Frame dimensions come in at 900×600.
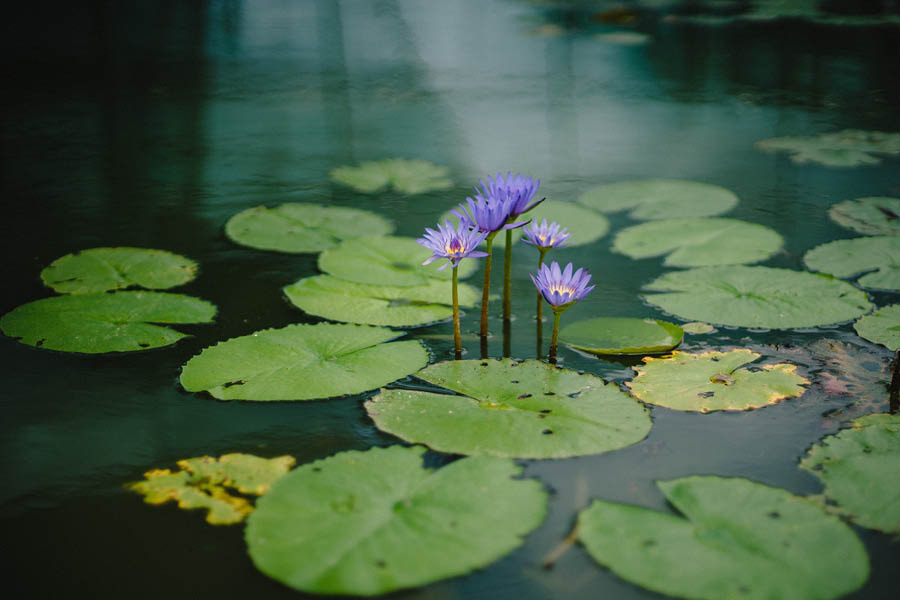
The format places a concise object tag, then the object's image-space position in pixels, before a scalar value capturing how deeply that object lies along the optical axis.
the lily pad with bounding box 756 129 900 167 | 3.95
